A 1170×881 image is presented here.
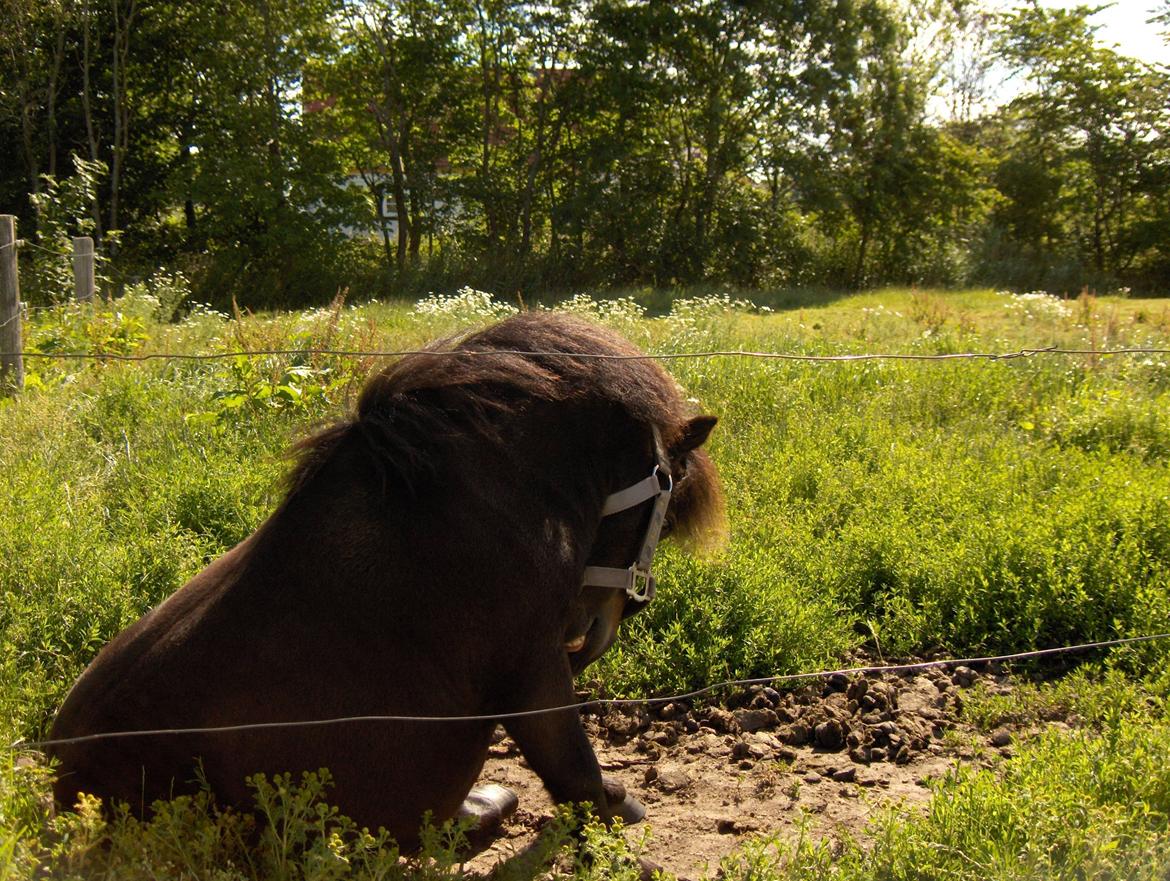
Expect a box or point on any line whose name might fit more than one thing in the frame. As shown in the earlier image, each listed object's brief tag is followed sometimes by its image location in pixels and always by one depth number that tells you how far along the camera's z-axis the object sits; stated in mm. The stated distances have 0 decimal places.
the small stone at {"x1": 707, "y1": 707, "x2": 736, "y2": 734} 4316
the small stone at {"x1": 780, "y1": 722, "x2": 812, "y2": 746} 4230
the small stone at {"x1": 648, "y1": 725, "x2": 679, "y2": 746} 4262
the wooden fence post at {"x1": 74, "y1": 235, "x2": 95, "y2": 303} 9133
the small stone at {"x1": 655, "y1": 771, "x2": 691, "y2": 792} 3889
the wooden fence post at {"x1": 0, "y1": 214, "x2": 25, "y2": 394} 7281
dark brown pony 2590
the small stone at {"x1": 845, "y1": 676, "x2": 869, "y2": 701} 4492
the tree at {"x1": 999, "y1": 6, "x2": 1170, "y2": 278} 23953
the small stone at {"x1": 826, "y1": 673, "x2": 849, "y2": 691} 4621
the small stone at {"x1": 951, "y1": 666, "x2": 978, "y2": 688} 4590
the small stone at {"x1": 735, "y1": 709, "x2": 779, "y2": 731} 4316
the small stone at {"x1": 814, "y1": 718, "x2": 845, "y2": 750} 4176
